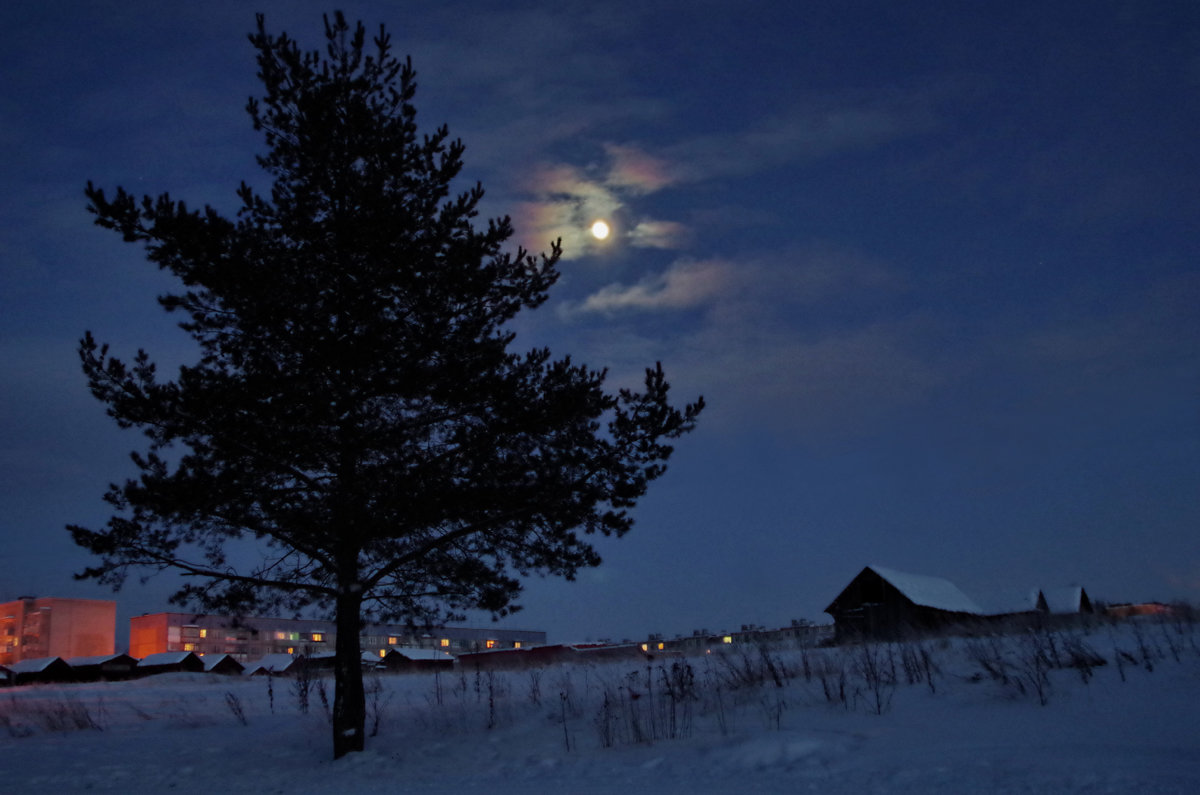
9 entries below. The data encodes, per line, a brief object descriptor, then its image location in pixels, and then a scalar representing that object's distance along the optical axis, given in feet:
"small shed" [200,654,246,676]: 191.07
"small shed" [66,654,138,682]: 186.09
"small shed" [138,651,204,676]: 184.34
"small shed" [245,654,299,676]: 193.26
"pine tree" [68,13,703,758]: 37.86
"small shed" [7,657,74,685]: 176.55
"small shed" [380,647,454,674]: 150.49
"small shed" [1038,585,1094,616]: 124.26
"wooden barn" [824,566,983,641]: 108.99
